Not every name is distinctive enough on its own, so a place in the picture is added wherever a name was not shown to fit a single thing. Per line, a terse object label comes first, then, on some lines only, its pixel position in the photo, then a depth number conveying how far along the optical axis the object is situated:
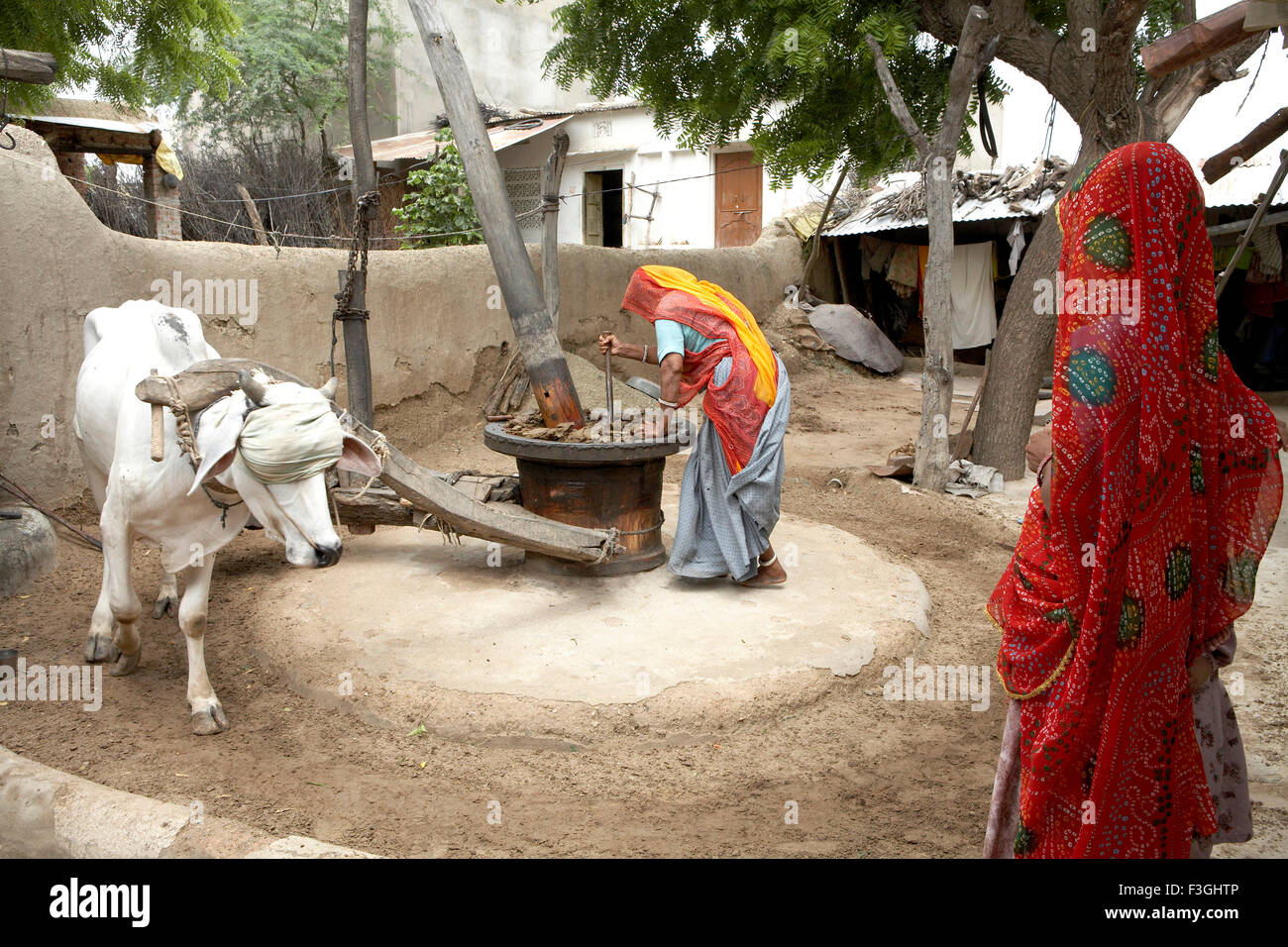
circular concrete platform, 3.72
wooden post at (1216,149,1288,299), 6.29
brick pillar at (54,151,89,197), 11.95
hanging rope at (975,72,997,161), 7.63
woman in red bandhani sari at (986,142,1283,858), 2.00
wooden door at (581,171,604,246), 18.47
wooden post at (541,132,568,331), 6.95
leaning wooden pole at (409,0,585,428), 4.94
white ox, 3.09
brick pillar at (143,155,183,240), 11.41
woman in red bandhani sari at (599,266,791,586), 4.53
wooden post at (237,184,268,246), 10.81
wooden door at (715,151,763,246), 16.27
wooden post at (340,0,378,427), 5.03
